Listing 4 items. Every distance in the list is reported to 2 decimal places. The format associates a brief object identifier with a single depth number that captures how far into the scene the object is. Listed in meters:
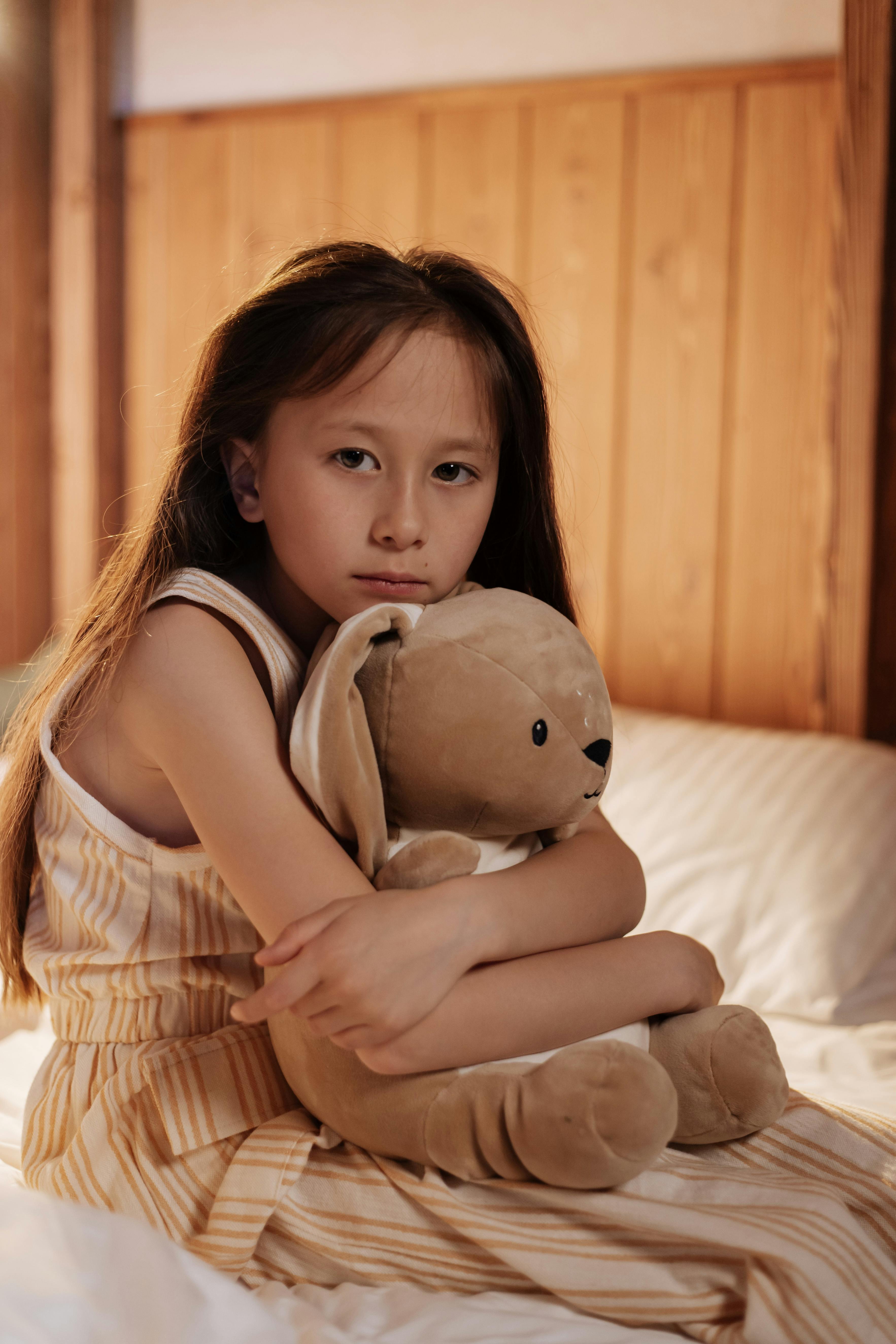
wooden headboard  1.85
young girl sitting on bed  0.67
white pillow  1.28
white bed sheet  0.54
